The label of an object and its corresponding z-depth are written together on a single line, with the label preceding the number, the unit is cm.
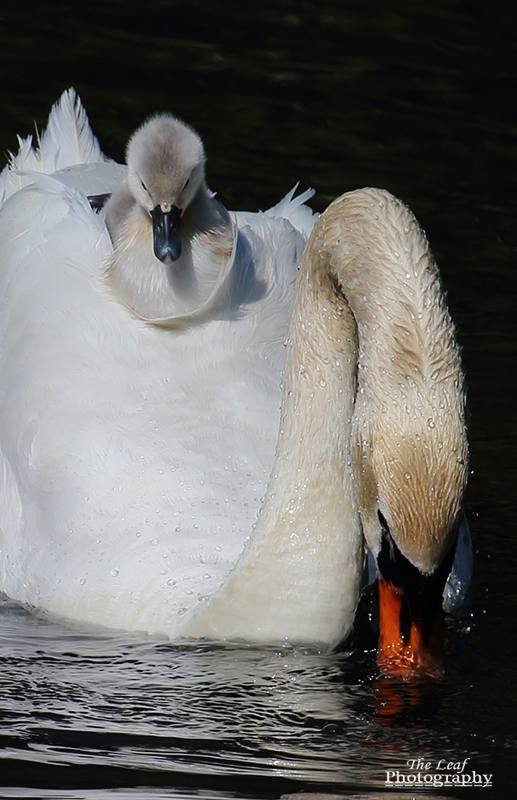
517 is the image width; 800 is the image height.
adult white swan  1035
